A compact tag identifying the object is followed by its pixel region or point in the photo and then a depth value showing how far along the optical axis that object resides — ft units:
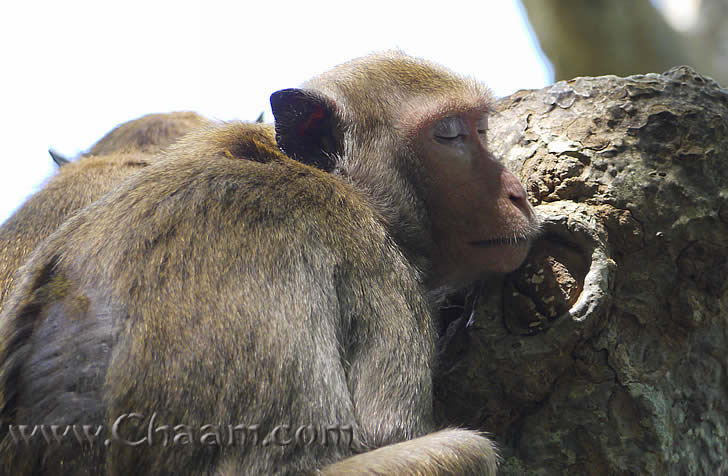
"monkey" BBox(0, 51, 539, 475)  16.42
